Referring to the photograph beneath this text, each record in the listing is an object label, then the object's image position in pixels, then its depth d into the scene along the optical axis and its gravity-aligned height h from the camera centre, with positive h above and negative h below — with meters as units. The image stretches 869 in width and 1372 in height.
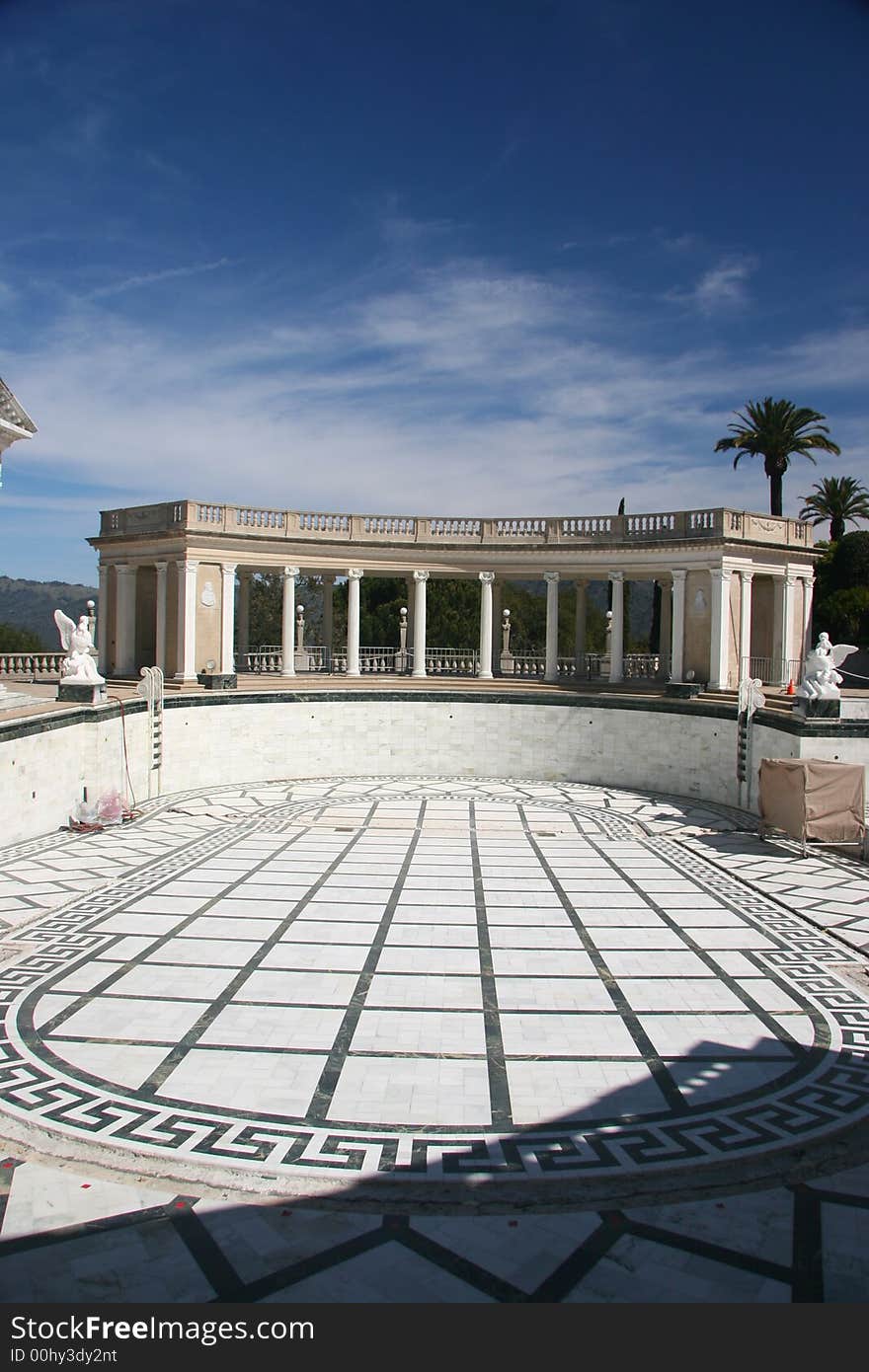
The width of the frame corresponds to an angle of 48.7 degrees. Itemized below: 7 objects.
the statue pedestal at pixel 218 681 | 28.39 -0.70
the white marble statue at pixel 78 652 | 21.84 +0.06
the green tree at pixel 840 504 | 46.22 +7.92
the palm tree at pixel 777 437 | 41.38 +9.96
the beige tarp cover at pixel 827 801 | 18.62 -2.60
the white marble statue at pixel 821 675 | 21.58 -0.17
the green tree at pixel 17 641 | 84.26 +1.18
